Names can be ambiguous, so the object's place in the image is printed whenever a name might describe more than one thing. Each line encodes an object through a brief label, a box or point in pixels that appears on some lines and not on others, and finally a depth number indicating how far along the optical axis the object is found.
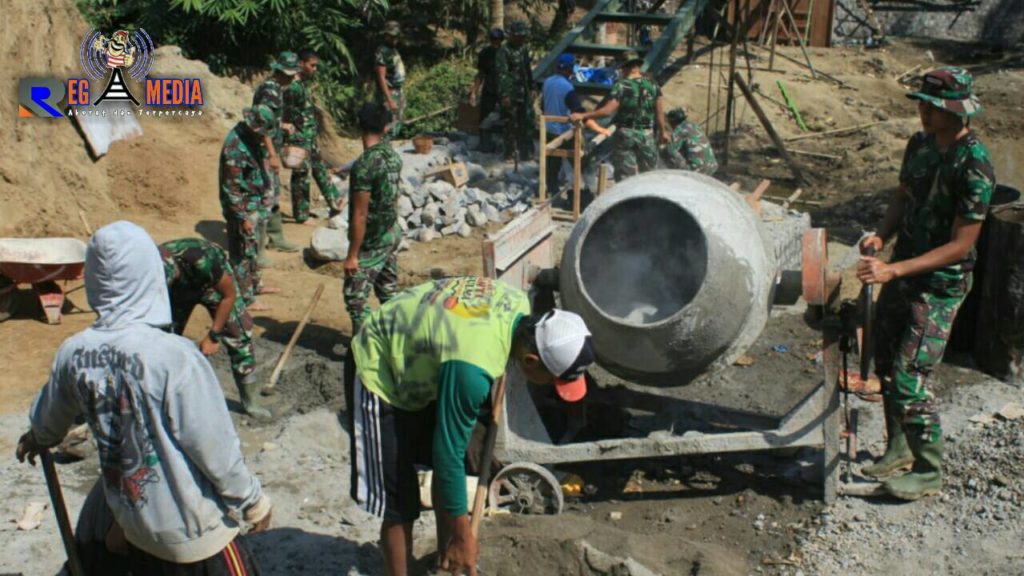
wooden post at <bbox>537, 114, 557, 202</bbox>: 9.59
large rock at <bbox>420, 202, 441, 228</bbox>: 10.03
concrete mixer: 4.72
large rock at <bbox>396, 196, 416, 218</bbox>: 10.09
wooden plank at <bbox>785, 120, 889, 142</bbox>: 14.35
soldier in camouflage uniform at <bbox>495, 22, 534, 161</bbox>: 11.74
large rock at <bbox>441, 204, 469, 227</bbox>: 10.13
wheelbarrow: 7.05
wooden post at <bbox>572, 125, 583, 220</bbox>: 9.34
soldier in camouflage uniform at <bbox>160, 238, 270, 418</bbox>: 4.70
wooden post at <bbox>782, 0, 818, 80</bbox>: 15.03
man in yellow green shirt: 3.24
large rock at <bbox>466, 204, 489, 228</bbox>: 10.23
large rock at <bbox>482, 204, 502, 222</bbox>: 10.37
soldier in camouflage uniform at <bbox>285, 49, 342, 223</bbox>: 9.28
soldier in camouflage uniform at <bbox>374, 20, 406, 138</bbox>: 11.69
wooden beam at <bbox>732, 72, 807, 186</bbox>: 11.48
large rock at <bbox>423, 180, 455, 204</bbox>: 10.37
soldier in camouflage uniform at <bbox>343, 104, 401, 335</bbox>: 6.23
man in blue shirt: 10.89
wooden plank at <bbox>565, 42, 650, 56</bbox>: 12.58
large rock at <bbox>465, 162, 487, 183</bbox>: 11.19
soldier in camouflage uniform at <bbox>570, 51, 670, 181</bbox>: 9.75
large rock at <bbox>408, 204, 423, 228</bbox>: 10.09
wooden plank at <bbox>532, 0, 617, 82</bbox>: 12.39
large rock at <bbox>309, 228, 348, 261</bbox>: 9.07
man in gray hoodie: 2.87
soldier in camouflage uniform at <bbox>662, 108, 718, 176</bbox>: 9.78
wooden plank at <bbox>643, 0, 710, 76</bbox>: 12.01
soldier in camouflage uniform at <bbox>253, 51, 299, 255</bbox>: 8.30
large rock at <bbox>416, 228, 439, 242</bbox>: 9.88
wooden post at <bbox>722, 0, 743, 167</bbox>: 11.46
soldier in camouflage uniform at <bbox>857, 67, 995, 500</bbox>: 4.45
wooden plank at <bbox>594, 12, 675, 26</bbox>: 12.92
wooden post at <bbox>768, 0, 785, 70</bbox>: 15.14
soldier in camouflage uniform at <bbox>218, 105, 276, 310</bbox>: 7.28
